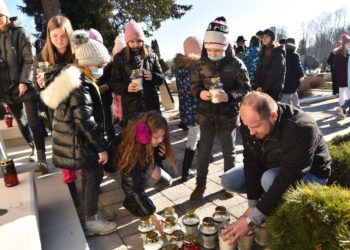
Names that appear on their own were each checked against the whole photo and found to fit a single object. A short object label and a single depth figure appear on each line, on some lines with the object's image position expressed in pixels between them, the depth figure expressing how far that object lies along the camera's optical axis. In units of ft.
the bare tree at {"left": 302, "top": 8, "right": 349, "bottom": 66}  247.11
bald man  7.02
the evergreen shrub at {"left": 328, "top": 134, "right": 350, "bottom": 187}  8.92
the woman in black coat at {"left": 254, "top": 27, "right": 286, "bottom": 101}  16.93
